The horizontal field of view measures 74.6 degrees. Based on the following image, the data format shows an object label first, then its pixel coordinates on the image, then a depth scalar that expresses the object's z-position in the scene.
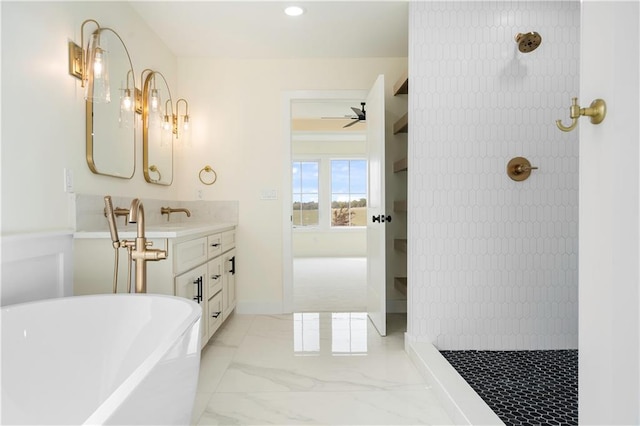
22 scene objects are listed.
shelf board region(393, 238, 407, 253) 3.58
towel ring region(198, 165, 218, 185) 3.93
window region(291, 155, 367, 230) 8.78
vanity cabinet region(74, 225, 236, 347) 2.20
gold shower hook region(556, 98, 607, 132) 0.97
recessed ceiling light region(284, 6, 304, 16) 2.94
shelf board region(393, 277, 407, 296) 3.62
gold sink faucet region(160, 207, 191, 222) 3.47
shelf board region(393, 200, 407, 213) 3.66
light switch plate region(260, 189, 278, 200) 3.96
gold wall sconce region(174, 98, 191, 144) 3.76
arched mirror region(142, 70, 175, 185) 3.13
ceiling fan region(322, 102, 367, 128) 4.59
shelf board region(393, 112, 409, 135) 3.50
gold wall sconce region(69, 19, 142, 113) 2.23
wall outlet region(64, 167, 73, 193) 2.15
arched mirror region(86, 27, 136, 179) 2.27
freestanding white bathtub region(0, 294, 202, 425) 1.17
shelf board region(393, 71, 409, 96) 3.34
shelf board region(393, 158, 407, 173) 3.50
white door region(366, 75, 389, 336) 3.14
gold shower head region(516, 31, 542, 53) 2.52
